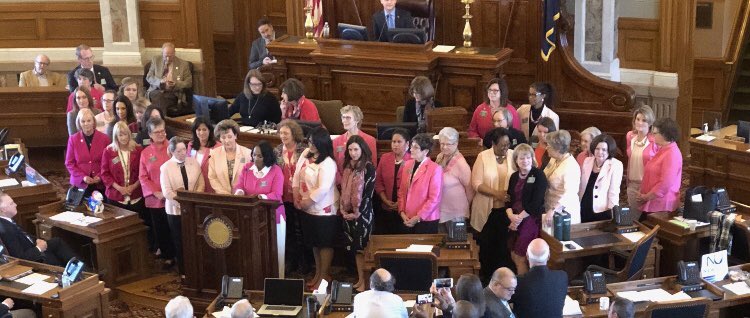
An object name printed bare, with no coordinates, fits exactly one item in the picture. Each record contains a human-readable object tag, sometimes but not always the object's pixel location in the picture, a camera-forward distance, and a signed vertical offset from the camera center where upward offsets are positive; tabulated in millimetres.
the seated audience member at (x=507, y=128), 10312 -1354
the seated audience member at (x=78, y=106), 12039 -1199
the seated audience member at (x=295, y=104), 11352 -1172
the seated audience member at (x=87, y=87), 12797 -1094
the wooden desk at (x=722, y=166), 10961 -1862
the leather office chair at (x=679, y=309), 7832 -2259
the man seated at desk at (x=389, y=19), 12906 -423
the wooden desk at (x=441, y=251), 8953 -2118
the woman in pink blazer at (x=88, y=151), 11086 -1521
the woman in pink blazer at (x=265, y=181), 9688 -1627
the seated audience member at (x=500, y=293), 7364 -2004
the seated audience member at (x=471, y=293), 7156 -1941
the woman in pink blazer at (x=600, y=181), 9680 -1724
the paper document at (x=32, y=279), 8961 -2206
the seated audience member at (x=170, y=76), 14477 -1112
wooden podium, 9578 -2084
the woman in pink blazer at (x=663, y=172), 9844 -1690
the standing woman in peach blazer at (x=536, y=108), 11320 -1287
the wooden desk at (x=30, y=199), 11094 -1966
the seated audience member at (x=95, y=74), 13453 -998
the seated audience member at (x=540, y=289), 7723 -2064
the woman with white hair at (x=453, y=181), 9766 -1689
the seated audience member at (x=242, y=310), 7480 -2077
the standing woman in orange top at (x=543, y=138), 9984 -1399
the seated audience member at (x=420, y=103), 11047 -1177
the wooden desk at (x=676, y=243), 9461 -2203
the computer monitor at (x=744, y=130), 11094 -1523
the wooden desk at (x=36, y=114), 13906 -1464
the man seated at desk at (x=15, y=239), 9469 -2006
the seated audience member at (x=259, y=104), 11688 -1203
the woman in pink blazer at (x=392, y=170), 9922 -1628
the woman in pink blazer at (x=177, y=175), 10102 -1626
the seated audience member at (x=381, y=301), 7492 -2054
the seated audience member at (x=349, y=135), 10266 -1356
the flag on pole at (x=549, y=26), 12953 -559
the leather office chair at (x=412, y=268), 8672 -2132
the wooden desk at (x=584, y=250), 9102 -2148
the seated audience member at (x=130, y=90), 12156 -1053
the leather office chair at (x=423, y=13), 13578 -387
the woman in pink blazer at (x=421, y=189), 9641 -1732
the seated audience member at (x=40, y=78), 14094 -1046
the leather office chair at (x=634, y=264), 9008 -2256
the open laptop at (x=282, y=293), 8539 -2259
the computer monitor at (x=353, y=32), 12734 -553
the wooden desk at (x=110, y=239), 10234 -2220
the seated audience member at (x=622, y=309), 7234 -2072
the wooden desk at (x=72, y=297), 8703 -2299
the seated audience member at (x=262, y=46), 14102 -749
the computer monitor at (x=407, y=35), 12422 -592
